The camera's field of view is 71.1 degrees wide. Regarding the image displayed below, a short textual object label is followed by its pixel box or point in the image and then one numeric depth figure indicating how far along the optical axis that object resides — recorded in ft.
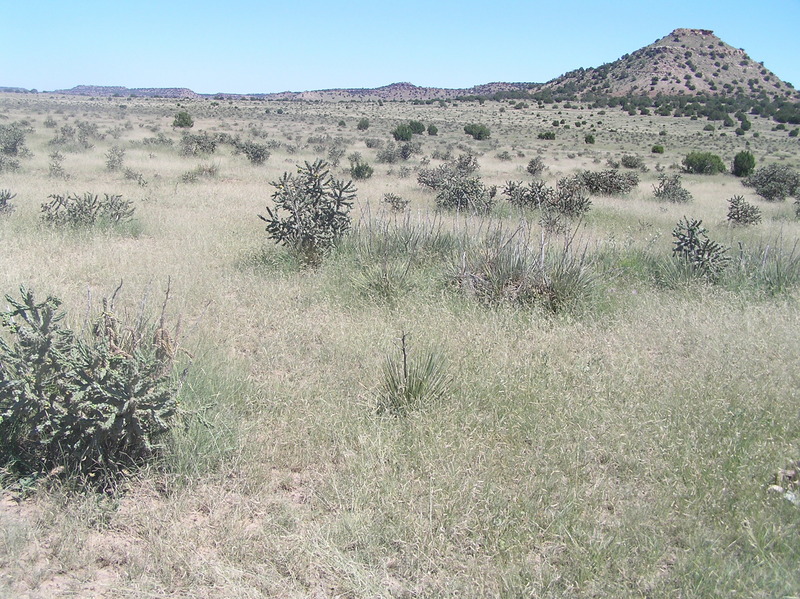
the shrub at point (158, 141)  80.29
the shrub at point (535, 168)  69.72
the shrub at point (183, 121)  111.55
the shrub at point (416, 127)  127.06
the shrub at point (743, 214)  42.83
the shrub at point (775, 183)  61.05
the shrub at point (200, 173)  51.77
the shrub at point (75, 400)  9.81
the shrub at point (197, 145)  70.27
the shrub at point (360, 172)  57.36
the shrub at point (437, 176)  50.94
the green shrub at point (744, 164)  81.00
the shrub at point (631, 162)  87.92
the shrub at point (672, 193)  54.08
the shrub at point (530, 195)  44.02
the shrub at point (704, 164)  83.87
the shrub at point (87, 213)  30.71
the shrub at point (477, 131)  128.36
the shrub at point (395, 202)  40.83
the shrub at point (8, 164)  50.23
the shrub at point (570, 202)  41.78
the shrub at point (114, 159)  54.54
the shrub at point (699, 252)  23.58
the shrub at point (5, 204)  31.78
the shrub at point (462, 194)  42.14
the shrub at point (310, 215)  25.41
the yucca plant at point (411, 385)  12.87
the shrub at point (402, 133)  110.63
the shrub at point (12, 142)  59.36
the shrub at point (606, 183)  56.34
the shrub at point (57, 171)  48.67
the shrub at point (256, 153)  66.23
